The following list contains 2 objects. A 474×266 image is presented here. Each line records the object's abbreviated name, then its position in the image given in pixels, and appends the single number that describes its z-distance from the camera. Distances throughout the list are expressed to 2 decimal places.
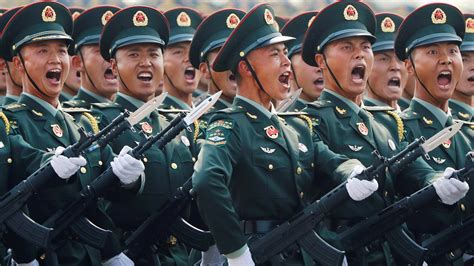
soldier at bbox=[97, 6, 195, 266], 14.76
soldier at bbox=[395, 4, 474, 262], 15.16
